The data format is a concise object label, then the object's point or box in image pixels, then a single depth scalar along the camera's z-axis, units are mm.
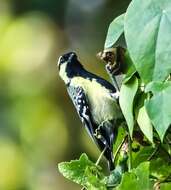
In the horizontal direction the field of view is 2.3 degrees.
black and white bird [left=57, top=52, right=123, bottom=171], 4719
